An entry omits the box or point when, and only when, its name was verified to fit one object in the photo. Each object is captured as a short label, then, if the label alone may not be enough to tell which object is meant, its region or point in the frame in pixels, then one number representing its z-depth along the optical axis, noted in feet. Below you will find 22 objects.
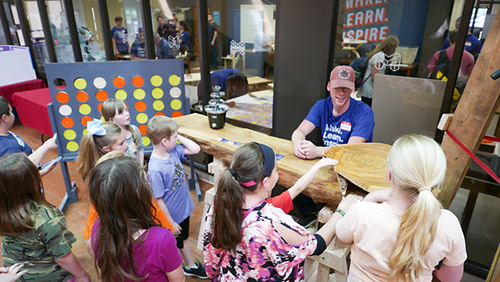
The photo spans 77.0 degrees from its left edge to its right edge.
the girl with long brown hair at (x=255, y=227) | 3.87
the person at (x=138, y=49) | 14.49
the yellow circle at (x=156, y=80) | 10.89
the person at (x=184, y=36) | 12.54
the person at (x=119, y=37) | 14.88
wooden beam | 3.92
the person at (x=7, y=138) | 7.32
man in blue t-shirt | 6.93
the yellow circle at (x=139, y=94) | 10.84
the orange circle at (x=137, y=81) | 10.72
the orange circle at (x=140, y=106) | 10.94
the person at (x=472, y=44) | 7.06
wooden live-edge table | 5.70
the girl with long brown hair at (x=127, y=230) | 3.81
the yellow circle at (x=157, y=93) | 11.02
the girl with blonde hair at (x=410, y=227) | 3.30
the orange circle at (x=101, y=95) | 10.51
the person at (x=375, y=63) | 8.21
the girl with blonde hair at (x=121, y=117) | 7.77
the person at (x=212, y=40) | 11.59
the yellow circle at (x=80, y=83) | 10.21
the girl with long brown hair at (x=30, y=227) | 4.51
